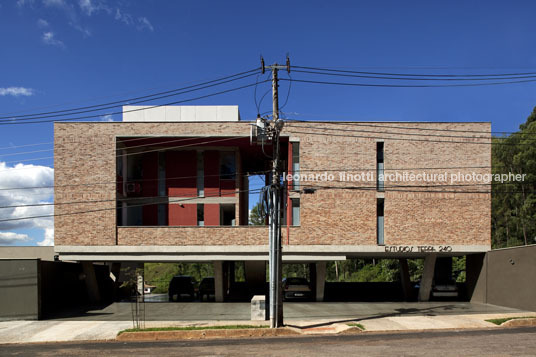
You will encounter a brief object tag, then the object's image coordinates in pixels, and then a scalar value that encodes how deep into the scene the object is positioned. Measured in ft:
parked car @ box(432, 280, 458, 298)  89.71
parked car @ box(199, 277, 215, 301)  97.80
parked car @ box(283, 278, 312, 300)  89.25
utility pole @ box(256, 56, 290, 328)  57.21
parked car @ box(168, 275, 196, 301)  94.89
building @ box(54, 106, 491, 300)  81.05
